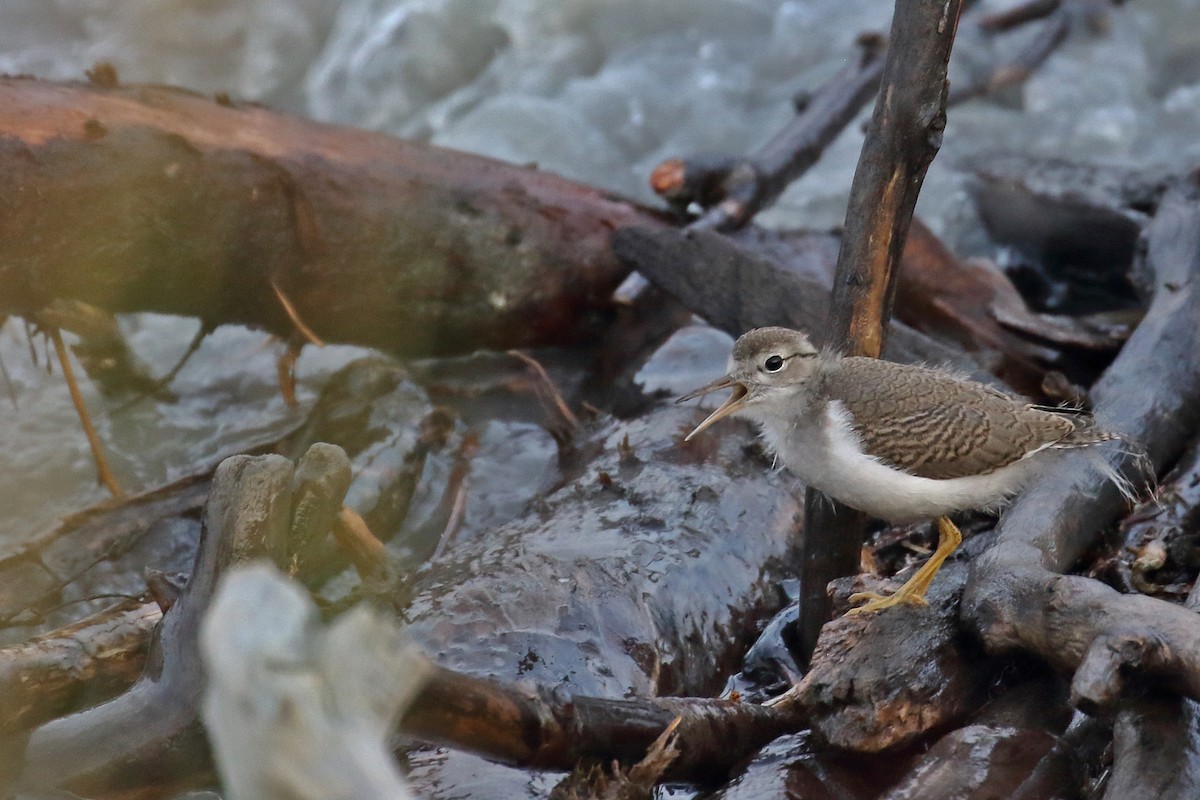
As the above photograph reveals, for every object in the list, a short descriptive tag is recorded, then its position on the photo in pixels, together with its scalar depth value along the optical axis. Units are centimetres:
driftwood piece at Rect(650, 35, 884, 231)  1325
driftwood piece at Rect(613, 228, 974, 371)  1061
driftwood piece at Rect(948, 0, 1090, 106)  1953
